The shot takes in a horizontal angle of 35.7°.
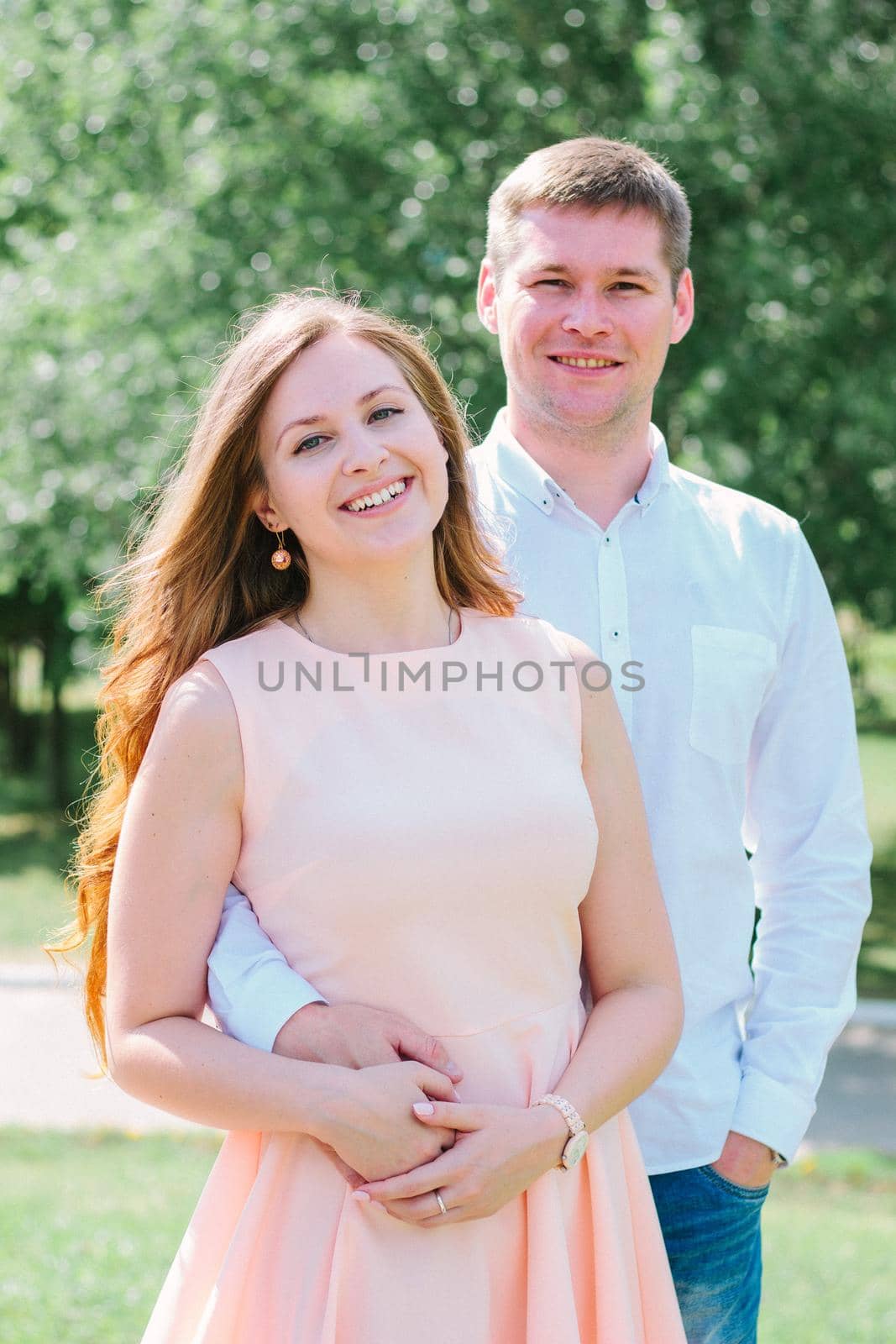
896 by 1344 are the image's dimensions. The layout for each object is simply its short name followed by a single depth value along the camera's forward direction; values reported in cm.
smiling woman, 186
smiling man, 244
